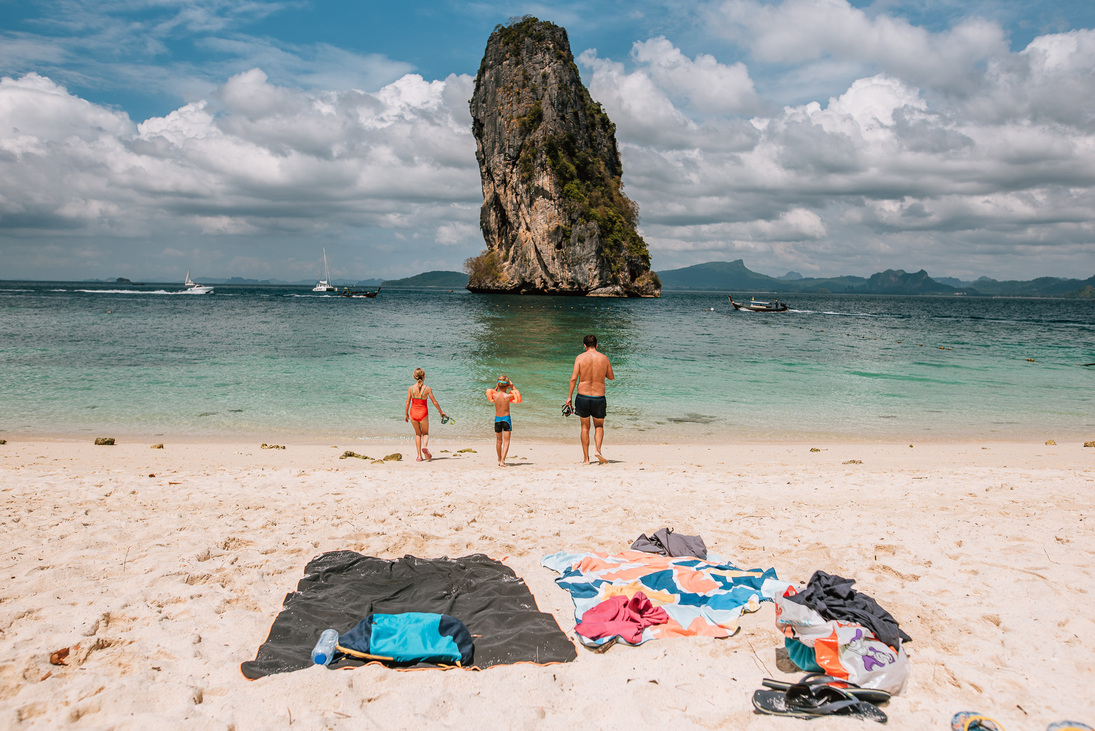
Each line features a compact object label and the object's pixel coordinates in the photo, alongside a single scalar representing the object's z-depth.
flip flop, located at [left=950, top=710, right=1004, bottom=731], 3.06
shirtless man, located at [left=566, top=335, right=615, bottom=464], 9.30
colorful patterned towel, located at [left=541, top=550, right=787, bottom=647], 4.20
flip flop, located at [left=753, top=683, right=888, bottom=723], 3.25
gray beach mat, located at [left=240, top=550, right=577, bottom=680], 3.81
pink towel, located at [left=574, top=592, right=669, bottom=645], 4.02
